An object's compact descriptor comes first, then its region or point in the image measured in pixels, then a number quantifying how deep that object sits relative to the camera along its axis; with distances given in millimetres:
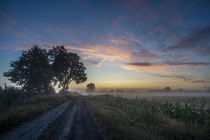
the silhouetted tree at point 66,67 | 40469
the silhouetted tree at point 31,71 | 25781
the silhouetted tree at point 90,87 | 134225
